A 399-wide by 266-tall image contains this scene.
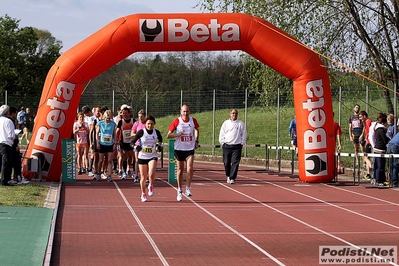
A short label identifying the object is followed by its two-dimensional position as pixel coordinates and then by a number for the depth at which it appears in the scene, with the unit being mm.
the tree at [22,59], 59109
